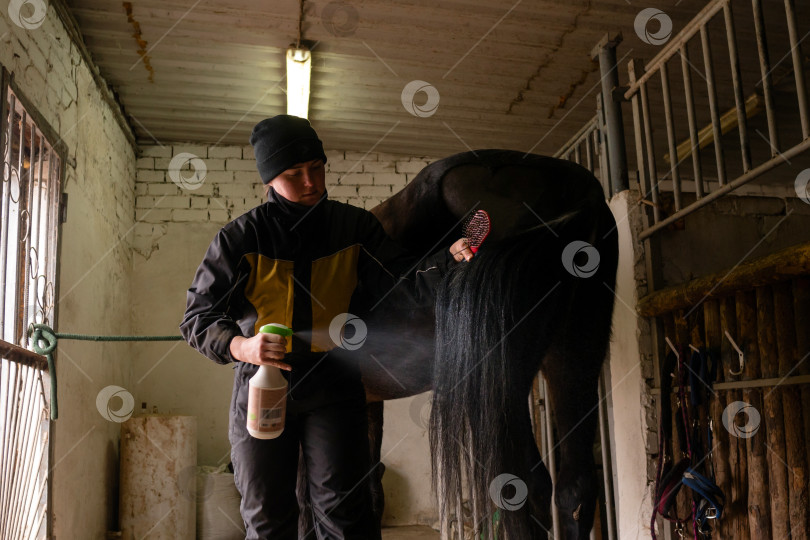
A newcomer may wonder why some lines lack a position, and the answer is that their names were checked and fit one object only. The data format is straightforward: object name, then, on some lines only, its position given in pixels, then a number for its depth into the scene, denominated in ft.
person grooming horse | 4.99
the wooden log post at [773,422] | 6.10
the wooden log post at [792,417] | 5.89
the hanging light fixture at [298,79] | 12.52
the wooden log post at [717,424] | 6.89
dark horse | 4.57
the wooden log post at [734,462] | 6.68
